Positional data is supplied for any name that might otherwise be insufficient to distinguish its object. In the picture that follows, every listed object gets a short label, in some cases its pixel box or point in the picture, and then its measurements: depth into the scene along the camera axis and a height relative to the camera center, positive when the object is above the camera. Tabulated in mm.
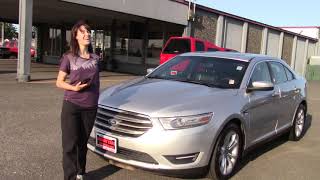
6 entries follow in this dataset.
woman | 2923 -363
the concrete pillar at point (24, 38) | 9857 +528
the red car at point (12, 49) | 26041 +346
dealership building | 12340 +1794
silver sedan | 3077 -613
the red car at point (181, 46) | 11812 +605
